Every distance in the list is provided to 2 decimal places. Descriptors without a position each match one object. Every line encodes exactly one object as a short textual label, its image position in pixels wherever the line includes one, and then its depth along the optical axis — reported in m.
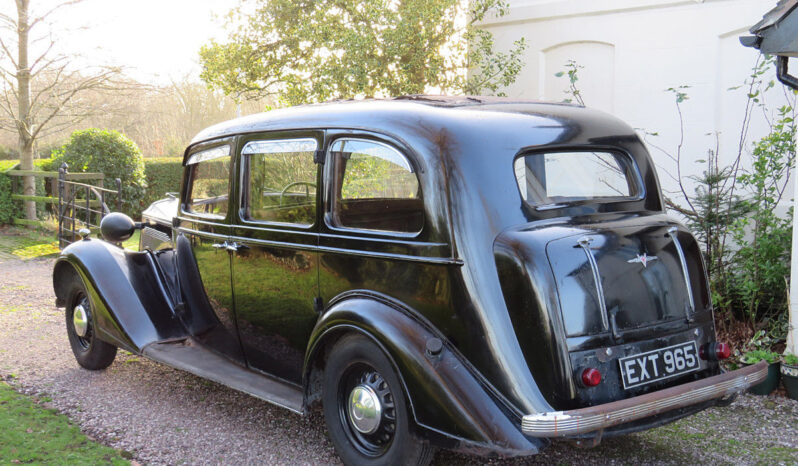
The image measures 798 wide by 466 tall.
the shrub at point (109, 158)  14.26
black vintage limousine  3.04
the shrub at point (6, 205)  14.02
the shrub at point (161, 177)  17.53
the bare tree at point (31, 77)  14.16
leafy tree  8.68
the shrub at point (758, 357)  4.88
